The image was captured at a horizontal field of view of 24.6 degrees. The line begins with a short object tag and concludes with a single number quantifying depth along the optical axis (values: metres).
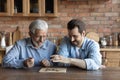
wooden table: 2.18
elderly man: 2.63
